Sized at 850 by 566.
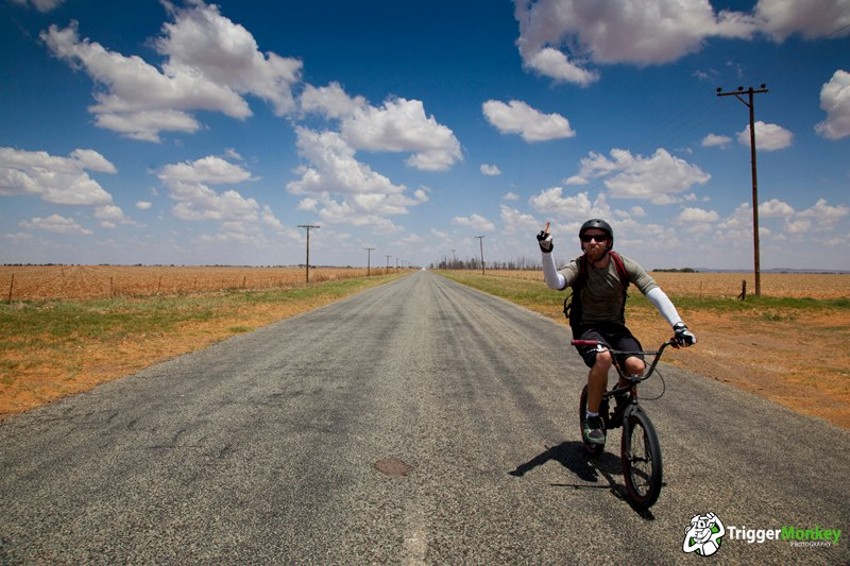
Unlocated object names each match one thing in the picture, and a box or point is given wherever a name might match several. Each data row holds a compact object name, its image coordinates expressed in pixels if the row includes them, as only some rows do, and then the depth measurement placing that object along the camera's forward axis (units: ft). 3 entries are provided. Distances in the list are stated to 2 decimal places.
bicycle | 10.96
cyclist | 12.96
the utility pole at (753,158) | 81.30
